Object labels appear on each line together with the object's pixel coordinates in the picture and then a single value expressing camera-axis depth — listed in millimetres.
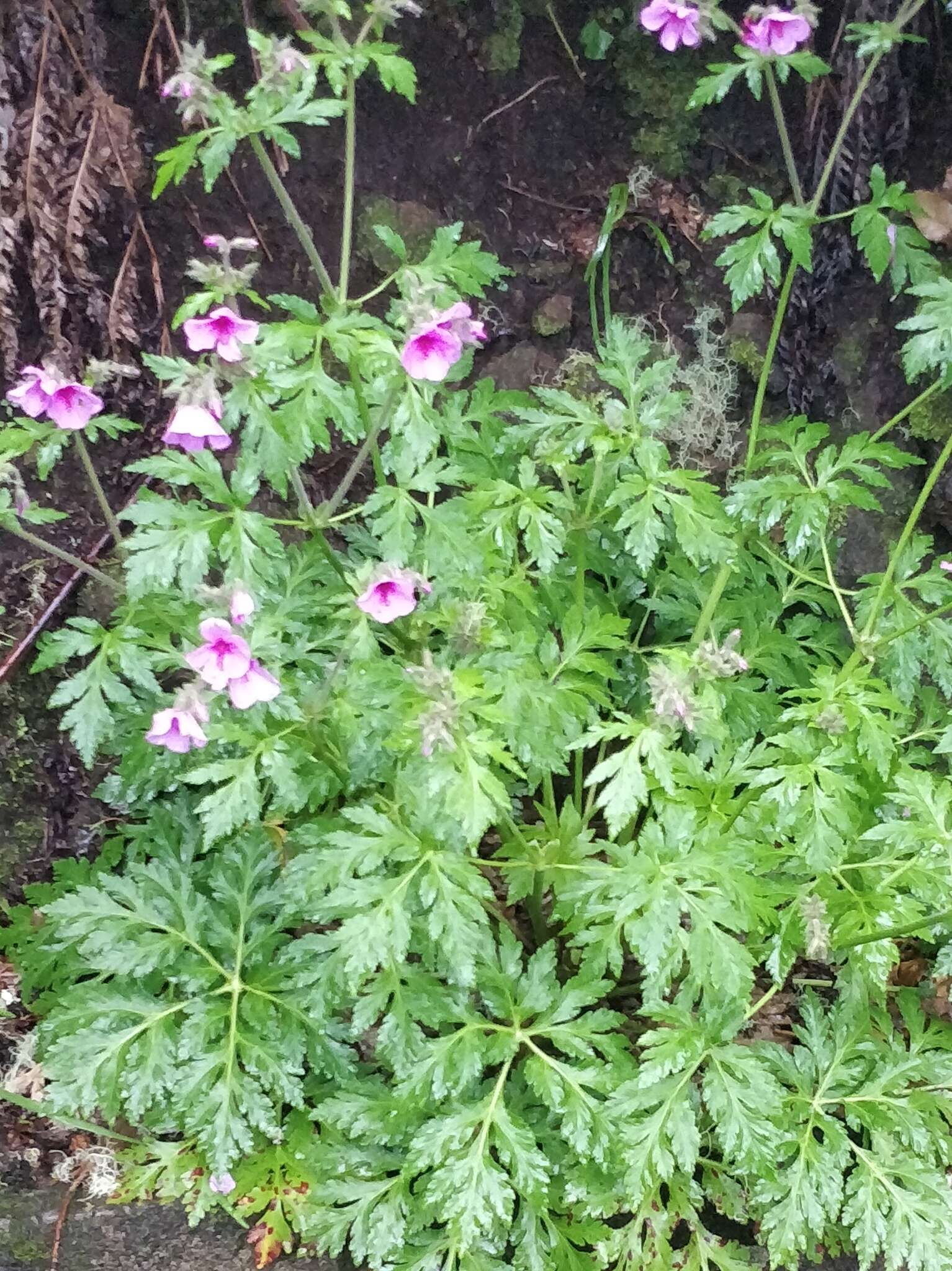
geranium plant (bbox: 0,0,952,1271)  1790
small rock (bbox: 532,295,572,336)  2865
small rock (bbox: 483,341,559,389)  2889
